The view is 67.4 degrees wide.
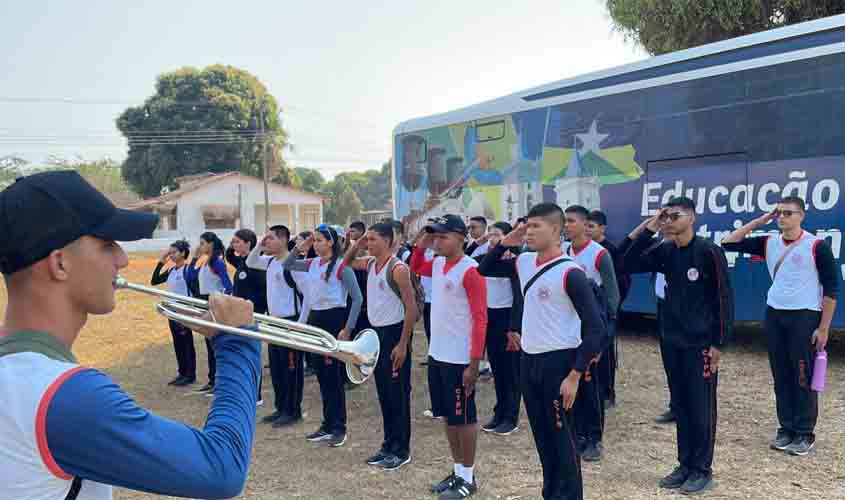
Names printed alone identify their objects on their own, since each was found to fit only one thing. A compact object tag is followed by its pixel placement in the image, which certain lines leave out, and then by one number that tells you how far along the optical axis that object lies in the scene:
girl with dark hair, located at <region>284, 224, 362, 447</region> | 5.89
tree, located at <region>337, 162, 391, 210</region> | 89.02
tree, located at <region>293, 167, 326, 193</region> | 77.69
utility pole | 38.77
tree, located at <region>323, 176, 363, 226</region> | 63.78
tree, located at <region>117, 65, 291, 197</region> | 39.88
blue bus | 7.16
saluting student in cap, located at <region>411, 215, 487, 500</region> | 4.50
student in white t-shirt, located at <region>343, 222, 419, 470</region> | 5.20
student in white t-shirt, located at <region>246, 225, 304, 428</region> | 6.52
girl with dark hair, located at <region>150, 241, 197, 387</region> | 8.16
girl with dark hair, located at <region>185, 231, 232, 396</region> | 7.61
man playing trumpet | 1.20
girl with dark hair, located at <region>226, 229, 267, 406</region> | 7.46
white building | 38.62
